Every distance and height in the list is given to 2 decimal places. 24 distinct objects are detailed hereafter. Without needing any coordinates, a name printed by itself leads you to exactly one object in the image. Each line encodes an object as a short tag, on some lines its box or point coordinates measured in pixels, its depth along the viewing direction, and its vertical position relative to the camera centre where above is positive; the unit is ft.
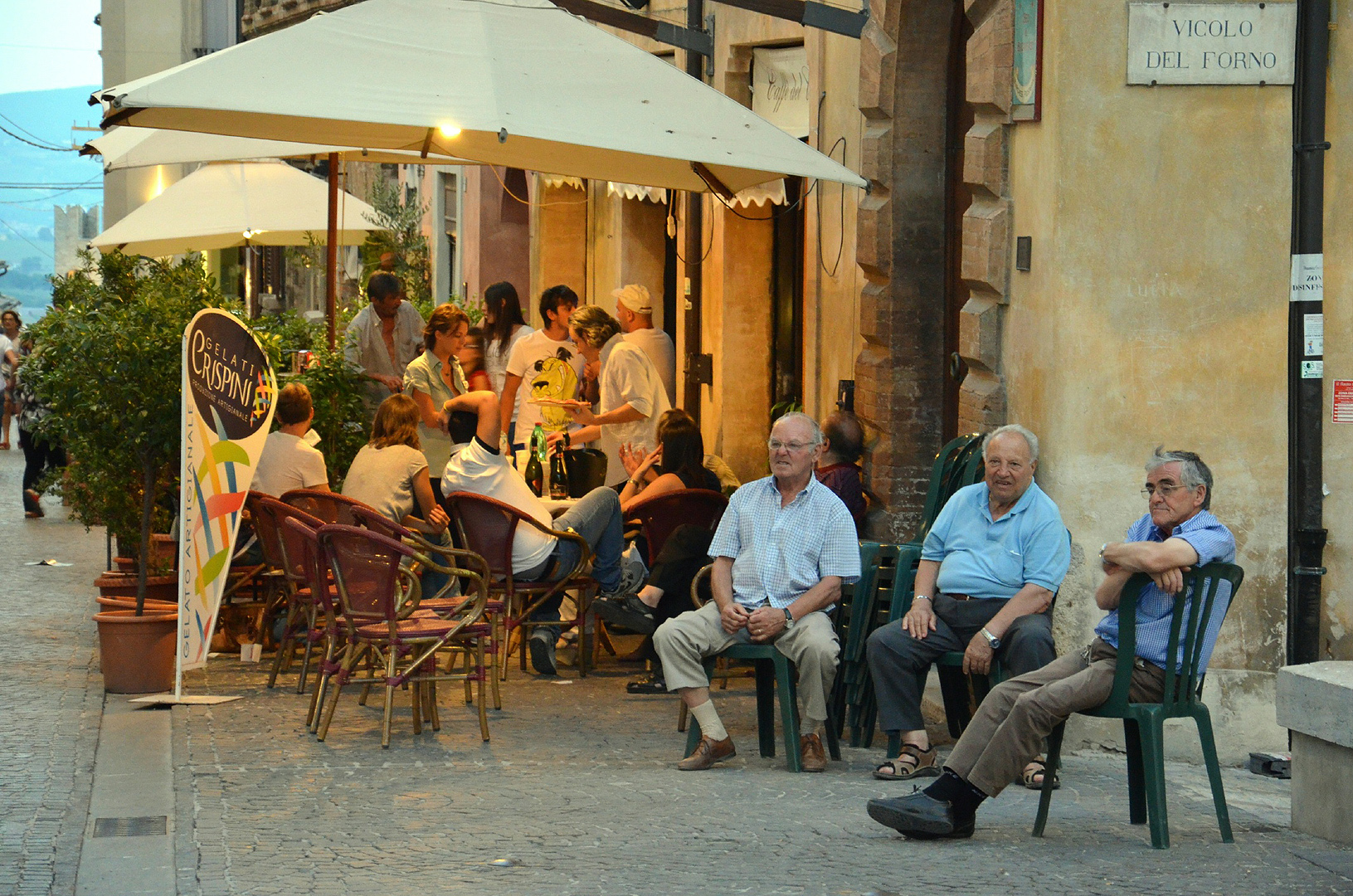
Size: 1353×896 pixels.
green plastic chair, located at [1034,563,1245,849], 28.74 -3.41
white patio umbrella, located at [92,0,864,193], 35.83 +3.52
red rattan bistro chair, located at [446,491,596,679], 42.66 -2.74
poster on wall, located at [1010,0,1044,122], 38.55 +4.05
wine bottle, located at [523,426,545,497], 55.35 -2.18
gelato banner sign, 39.79 -1.33
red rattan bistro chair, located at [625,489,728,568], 44.30 -2.31
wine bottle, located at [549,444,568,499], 53.29 -2.18
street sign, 37.33 +4.12
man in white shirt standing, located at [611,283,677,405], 58.86 +0.82
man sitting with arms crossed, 28.85 -3.24
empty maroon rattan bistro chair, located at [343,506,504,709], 37.76 -2.98
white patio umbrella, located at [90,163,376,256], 70.80 +3.69
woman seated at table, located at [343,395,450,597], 45.29 -1.84
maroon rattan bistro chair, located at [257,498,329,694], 40.69 -3.39
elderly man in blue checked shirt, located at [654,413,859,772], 34.67 -2.72
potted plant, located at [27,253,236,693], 41.82 -0.56
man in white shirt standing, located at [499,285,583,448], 59.76 -0.12
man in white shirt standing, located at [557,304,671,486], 55.43 -0.61
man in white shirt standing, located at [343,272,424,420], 58.35 +0.51
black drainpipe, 37.20 +0.01
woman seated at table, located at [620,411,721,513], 45.12 -1.54
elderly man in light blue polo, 33.43 -2.60
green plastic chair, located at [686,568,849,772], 34.59 -4.11
